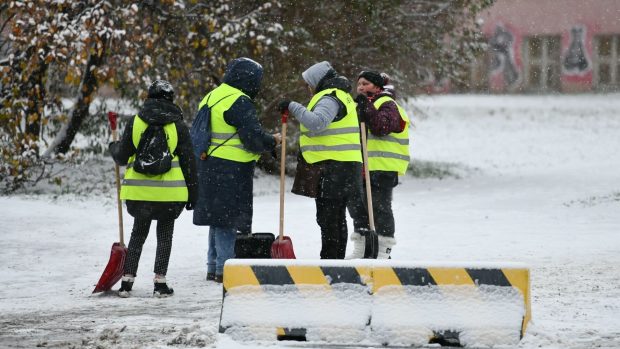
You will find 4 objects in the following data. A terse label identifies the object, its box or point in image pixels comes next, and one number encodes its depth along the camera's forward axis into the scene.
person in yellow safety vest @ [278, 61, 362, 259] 17.48
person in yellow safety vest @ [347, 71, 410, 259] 18.94
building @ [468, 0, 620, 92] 98.25
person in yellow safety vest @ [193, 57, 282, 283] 17.41
